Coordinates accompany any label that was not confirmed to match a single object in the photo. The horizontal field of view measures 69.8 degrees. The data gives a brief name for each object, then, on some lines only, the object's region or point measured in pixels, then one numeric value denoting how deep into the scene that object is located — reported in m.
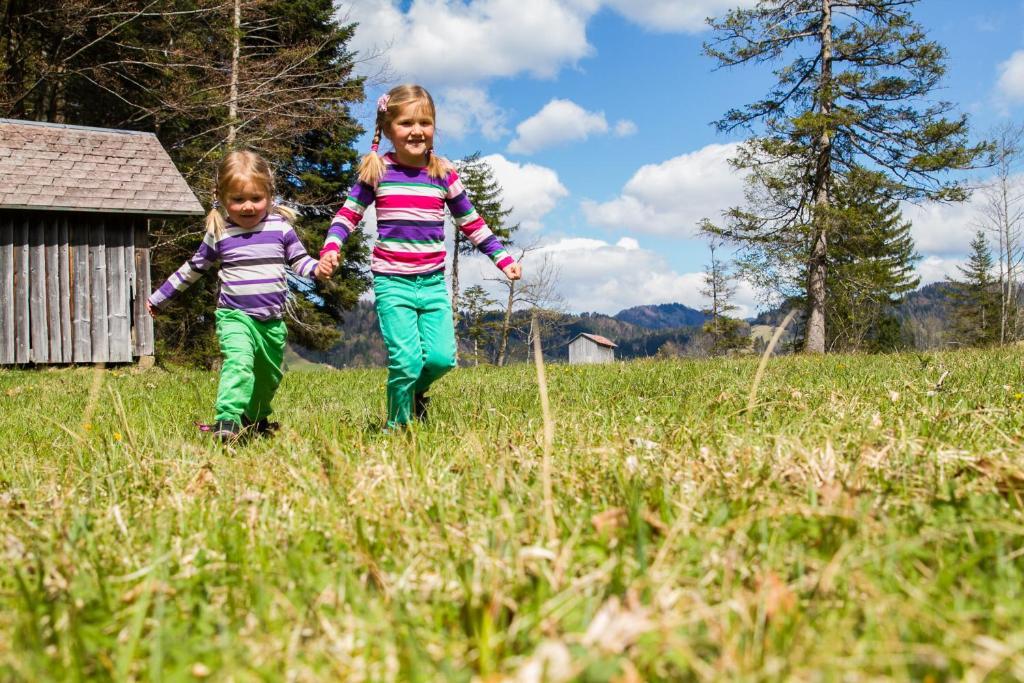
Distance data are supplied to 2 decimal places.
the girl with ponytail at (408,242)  4.50
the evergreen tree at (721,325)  60.69
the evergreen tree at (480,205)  49.88
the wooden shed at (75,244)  15.31
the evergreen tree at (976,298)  62.19
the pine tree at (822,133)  23.09
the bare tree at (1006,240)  38.44
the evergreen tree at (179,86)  19.14
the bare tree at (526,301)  47.25
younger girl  4.57
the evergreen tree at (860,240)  23.69
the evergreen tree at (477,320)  50.16
